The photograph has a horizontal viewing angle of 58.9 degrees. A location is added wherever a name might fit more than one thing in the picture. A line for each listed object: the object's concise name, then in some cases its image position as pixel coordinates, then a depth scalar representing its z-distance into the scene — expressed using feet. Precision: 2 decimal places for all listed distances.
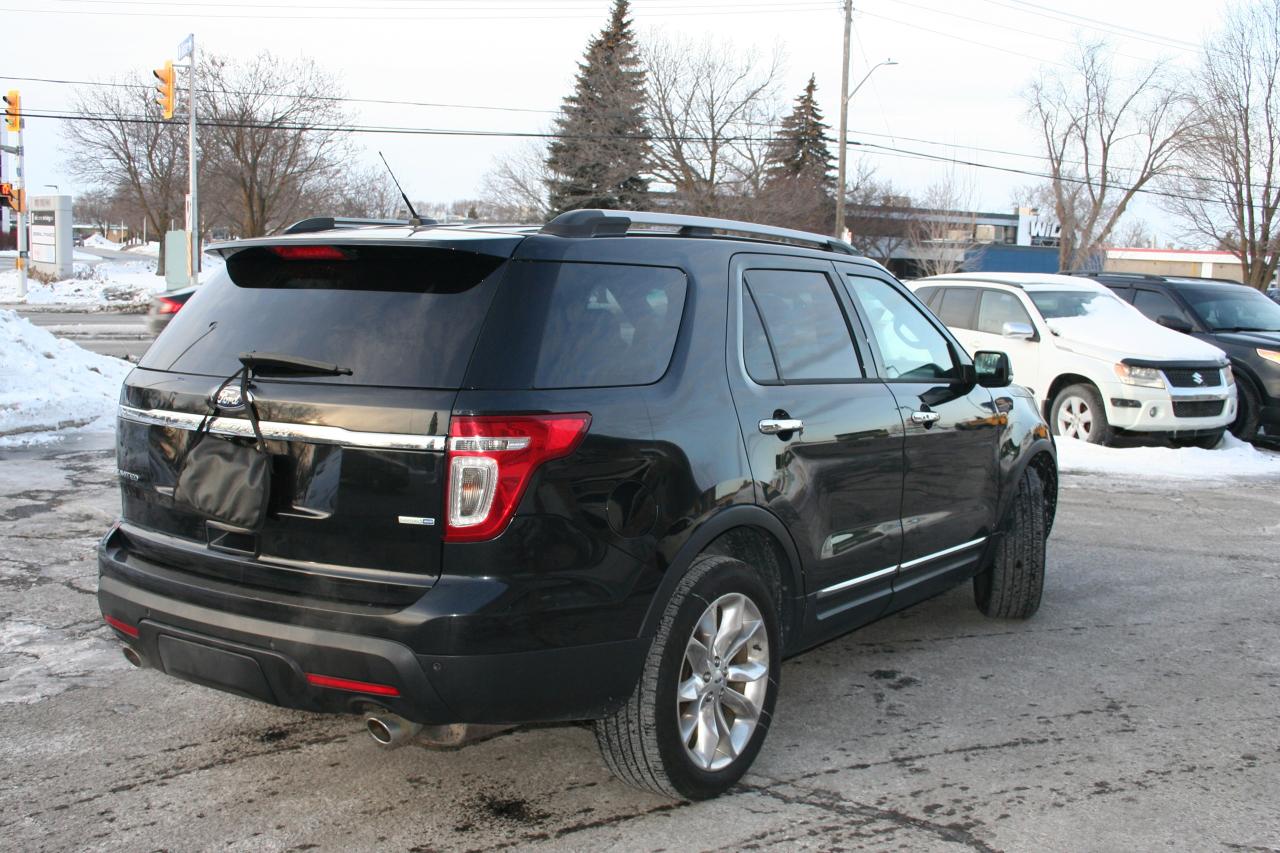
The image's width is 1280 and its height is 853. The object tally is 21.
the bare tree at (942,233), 178.50
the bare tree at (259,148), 141.18
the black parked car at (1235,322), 41.73
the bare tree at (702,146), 143.13
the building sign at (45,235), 133.18
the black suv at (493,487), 9.86
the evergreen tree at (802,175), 143.13
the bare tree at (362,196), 153.89
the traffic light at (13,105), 90.63
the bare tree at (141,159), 156.76
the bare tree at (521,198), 154.81
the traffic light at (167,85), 81.25
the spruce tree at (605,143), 145.38
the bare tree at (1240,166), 107.76
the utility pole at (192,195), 101.24
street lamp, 106.52
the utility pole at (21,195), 108.47
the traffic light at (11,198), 99.19
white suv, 37.40
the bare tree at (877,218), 212.43
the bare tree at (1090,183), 172.04
